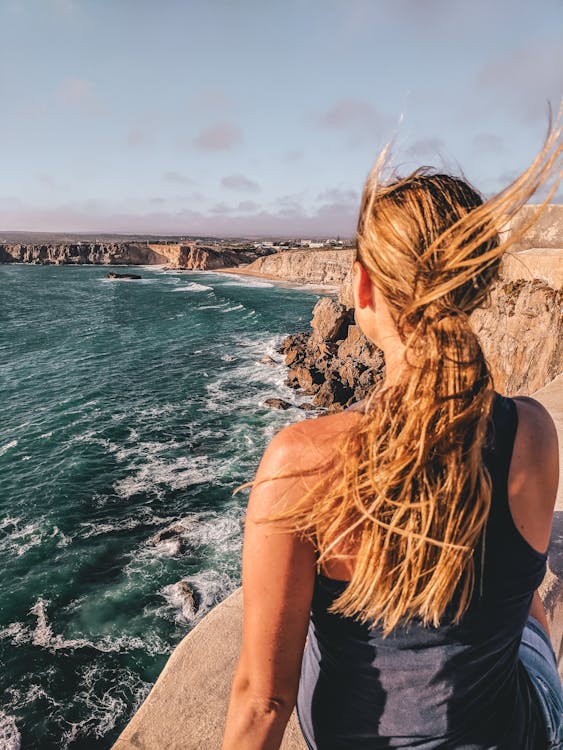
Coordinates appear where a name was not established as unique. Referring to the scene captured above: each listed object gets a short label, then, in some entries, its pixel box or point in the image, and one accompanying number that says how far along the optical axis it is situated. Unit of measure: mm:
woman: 1021
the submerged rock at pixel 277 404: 22141
